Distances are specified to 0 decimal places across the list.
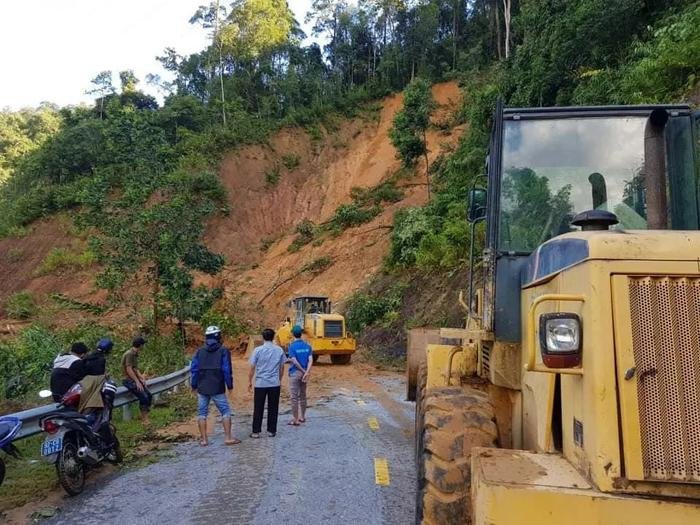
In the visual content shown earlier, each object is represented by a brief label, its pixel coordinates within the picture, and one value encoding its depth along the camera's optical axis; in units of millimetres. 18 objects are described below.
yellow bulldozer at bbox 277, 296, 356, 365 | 20953
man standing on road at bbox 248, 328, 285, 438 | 9125
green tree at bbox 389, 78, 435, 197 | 33719
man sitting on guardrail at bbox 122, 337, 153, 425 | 9672
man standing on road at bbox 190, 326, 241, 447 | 8579
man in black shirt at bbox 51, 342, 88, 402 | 7316
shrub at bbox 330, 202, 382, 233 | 37875
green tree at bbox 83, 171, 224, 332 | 18500
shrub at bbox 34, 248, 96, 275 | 41031
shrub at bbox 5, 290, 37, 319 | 36000
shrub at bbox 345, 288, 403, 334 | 24438
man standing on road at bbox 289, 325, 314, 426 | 9961
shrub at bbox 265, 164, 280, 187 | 46750
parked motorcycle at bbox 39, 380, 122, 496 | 6238
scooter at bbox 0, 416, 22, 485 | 5871
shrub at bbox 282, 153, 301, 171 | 47938
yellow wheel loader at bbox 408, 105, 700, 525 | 2578
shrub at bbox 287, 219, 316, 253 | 39062
